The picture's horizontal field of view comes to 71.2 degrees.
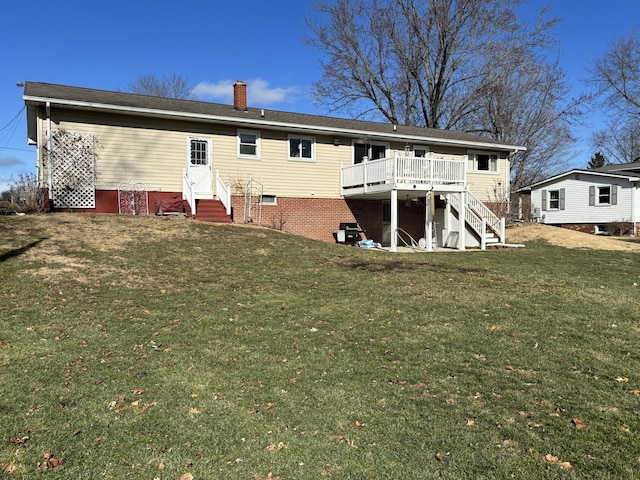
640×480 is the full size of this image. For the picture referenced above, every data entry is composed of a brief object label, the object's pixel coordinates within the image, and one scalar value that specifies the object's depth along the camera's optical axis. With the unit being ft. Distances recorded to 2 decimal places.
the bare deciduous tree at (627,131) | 127.33
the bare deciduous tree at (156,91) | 135.64
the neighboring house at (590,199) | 82.02
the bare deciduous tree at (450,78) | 103.55
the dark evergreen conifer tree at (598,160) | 160.25
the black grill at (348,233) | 58.65
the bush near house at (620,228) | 81.10
